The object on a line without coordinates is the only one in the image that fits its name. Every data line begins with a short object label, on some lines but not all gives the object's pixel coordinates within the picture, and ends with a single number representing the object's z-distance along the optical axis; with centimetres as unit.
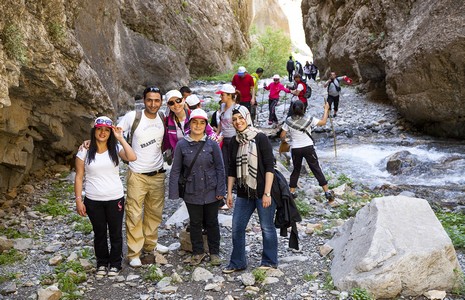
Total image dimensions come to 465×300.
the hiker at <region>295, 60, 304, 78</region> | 3118
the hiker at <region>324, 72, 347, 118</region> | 1785
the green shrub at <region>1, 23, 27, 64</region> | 585
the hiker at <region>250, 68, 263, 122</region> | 1160
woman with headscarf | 503
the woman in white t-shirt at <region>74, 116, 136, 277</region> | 515
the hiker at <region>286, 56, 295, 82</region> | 3159
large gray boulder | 451
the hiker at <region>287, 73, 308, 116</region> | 1326
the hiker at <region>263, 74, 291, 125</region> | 1482
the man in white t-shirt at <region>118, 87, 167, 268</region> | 539
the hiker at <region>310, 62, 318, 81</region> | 3450
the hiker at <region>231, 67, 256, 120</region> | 1087
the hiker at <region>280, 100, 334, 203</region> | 781
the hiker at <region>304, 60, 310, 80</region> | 3458
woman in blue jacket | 526
